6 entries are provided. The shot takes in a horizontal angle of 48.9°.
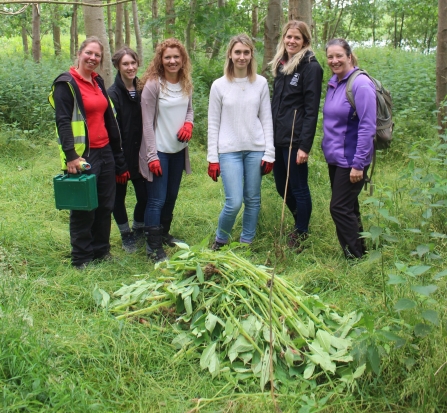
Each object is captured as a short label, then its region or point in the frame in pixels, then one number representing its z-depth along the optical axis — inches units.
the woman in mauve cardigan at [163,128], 178.9
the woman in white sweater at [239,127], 179.8
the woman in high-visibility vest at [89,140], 157.6
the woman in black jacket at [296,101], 175.3
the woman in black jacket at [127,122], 179.0
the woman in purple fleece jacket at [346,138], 157.8
